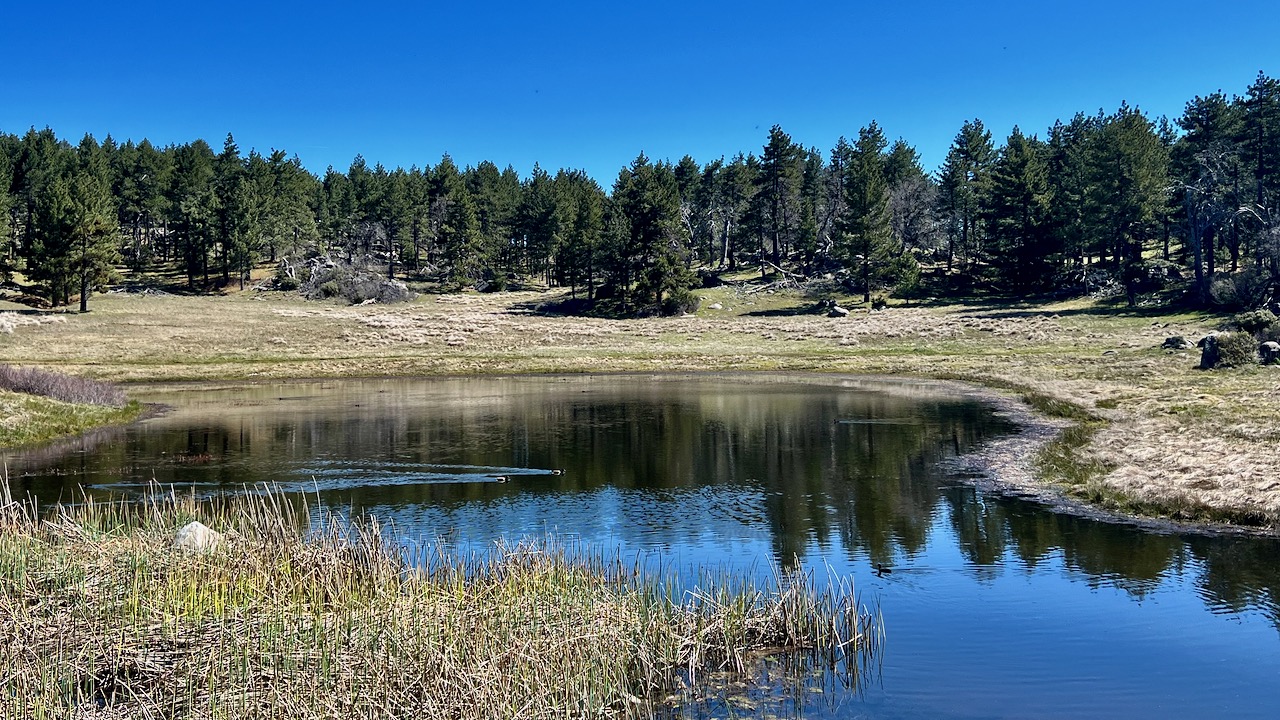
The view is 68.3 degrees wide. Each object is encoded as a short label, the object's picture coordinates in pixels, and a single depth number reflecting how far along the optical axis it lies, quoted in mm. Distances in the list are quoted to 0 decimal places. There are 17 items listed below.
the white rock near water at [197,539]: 15616
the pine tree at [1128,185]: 97562
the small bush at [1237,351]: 53094
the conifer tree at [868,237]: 110875
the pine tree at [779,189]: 131750
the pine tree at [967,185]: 129250
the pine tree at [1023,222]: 112375
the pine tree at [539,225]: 138250
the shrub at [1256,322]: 59375
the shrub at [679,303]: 110625
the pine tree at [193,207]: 124188
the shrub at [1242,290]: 83688
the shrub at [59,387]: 44375
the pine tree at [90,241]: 95938
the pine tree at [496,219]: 144000
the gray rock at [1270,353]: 53197
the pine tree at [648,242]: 111500
